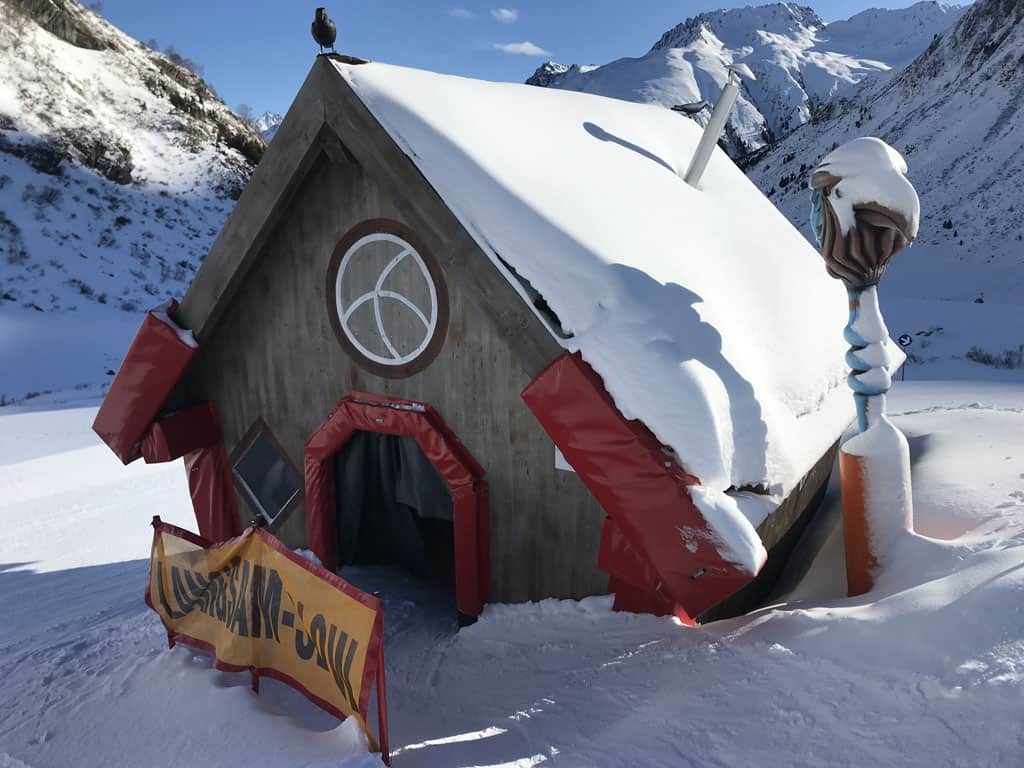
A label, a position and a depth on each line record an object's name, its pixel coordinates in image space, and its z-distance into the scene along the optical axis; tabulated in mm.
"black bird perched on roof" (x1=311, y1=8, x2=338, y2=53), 4148
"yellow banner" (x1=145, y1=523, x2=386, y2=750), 3080
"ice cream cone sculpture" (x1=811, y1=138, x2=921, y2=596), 3980
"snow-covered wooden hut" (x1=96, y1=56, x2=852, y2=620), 3559
